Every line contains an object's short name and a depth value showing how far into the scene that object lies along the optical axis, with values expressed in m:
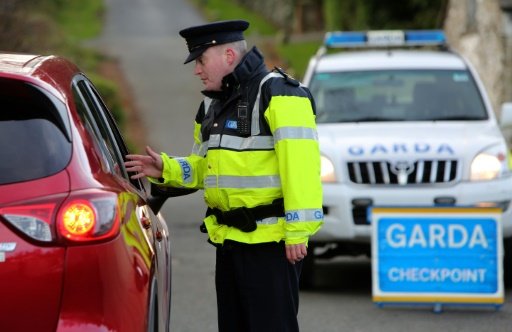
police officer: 10.31
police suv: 17.93
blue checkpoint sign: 17.30
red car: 8.16
